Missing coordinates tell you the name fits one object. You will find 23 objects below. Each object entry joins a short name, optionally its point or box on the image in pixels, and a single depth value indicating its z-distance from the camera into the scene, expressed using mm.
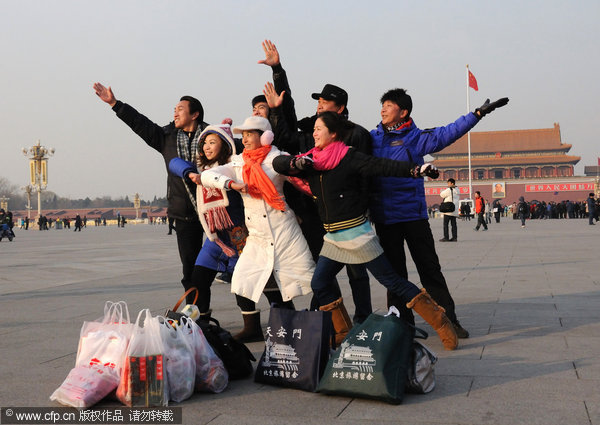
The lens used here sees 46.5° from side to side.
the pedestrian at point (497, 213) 35025
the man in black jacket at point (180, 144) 4762
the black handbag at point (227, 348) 3518
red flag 38141
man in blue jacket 4387
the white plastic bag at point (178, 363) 3131
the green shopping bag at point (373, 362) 3057
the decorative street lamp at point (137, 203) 101625
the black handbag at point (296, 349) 3324
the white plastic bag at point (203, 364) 3289
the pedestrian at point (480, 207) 23016
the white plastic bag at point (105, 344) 3119
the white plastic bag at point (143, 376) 3043
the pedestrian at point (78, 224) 44650
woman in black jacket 3866
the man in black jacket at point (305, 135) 4367
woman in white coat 4129
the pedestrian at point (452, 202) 15953
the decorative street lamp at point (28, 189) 74106
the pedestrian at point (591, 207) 28938
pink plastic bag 3016
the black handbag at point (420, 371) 3172
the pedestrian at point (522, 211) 28547
